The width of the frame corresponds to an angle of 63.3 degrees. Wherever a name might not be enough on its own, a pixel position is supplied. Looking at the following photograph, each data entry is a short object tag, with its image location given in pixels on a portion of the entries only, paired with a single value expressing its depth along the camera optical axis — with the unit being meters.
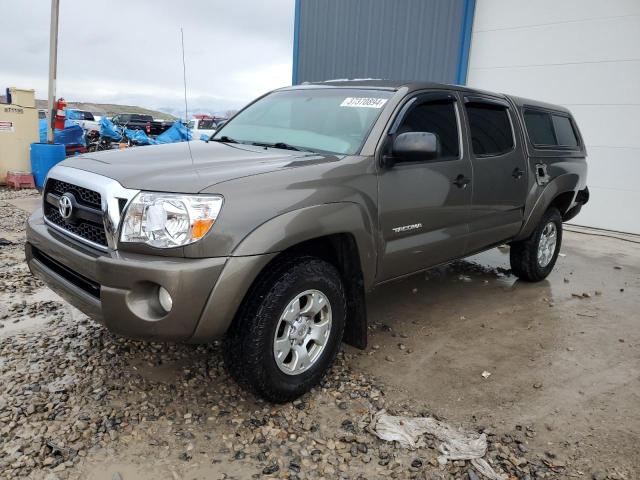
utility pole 9.64
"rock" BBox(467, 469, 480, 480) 2.33
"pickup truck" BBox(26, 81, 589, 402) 2.33
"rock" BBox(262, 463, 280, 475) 2.30
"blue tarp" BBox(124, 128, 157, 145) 14.89
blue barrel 9.17
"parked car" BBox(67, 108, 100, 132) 19.53
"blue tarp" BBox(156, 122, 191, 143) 14.59
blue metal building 9.43
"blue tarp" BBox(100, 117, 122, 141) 14.74
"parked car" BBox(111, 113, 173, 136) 19.39
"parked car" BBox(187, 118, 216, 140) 17.64
